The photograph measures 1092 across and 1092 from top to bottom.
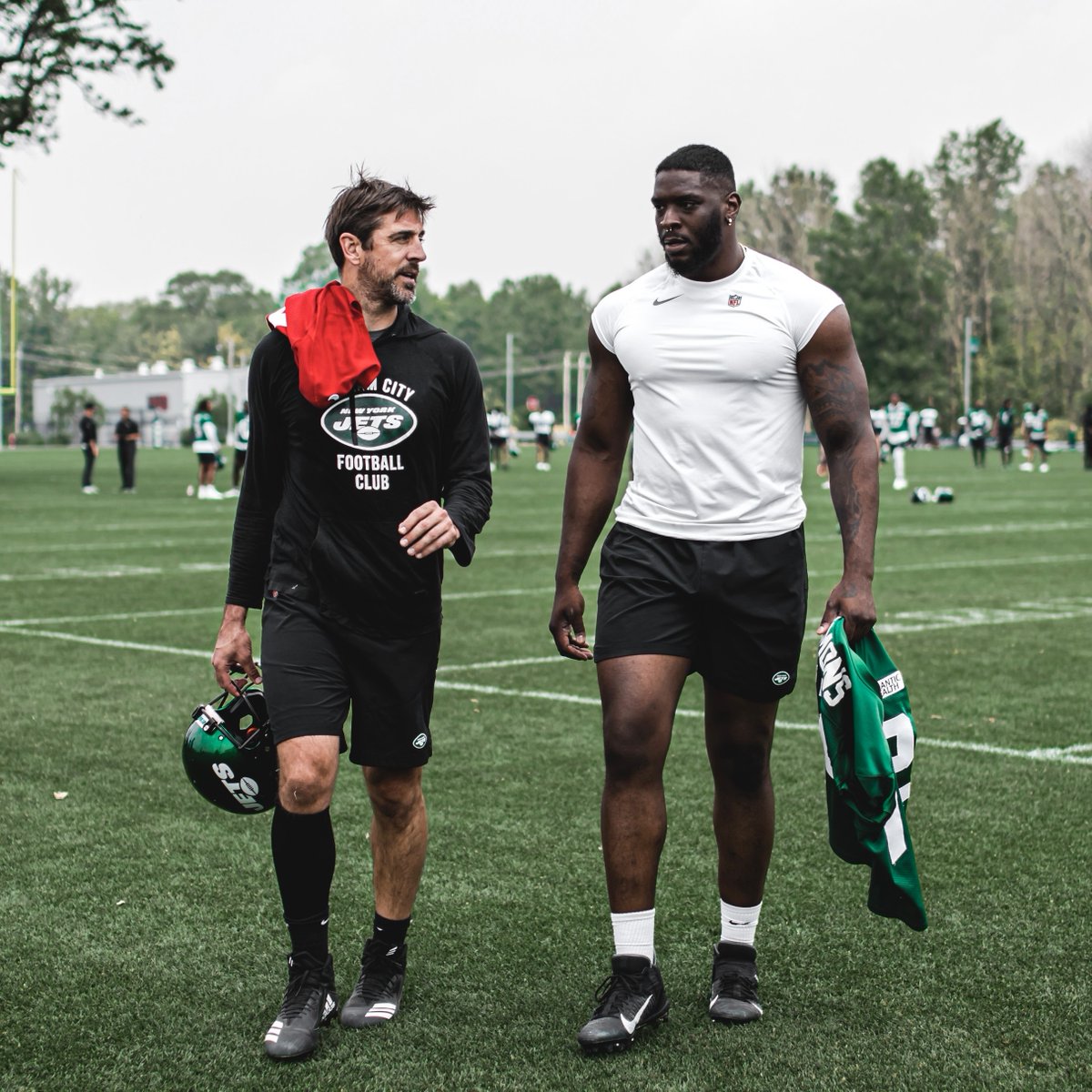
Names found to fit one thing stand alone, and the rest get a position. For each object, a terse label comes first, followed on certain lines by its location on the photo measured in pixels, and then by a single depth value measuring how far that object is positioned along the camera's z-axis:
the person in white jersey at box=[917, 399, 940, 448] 62.19
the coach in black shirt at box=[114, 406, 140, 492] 32.97
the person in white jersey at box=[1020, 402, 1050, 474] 43.94
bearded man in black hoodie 4.18
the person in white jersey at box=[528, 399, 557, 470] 45.44
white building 106.69
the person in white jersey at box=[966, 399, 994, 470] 43.97
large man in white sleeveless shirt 4.28
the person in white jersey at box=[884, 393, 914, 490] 32.97
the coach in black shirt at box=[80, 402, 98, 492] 33.53
